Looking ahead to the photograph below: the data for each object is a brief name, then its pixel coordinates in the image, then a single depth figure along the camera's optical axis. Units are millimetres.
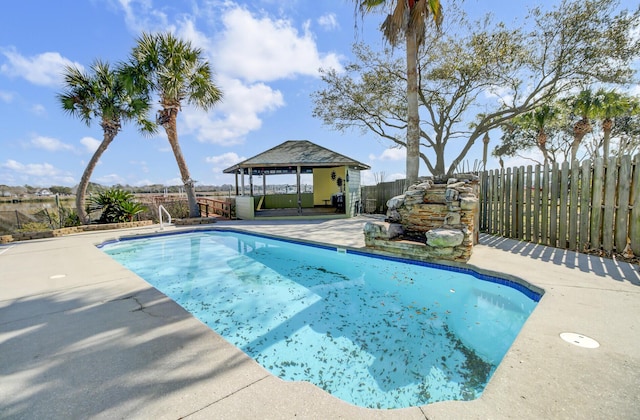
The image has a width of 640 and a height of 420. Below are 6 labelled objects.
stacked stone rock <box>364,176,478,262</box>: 5198
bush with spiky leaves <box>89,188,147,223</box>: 10891
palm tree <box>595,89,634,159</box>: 13109
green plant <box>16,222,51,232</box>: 9975
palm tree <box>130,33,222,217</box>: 10383
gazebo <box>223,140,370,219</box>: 12711
